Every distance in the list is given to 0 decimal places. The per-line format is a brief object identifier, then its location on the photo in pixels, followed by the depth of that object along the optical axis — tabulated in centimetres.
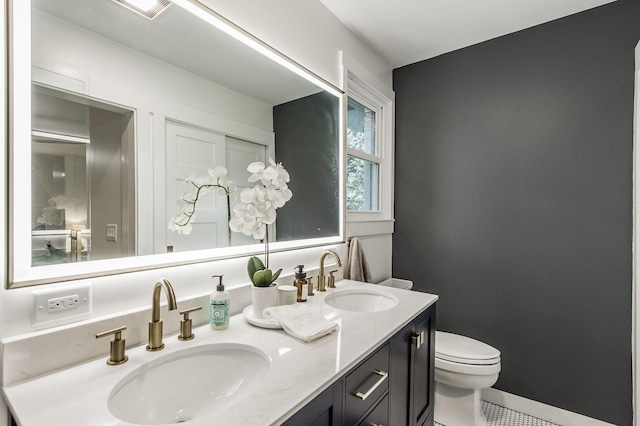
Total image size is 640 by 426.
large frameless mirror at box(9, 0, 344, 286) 80
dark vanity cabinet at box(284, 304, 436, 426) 78
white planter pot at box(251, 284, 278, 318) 112
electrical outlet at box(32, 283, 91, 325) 77
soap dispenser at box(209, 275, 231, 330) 104
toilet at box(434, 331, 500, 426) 173
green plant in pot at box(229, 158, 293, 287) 119
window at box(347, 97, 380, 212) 217
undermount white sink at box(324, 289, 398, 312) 154
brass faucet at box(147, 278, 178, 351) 89
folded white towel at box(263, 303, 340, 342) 97
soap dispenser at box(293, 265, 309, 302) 140
